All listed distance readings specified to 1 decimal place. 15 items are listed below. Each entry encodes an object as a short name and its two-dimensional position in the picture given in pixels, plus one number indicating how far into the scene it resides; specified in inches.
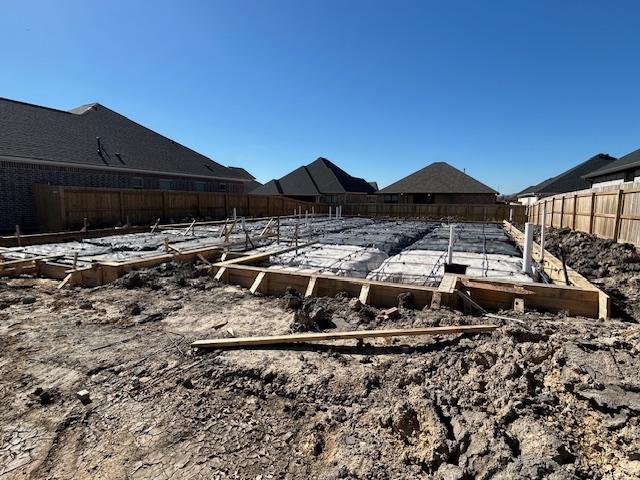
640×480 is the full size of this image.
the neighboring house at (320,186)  1430.9
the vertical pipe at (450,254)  263.4
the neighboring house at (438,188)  1294.3
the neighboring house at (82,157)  604.4
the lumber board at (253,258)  299.5
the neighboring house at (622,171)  639.8
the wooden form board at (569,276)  187.8
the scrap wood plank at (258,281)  252.4
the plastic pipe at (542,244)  261.4
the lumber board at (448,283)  210.1
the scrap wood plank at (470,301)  199.1
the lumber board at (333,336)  156.9
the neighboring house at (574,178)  1381.6
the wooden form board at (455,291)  197.9
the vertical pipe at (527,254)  254.7
